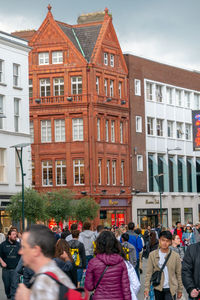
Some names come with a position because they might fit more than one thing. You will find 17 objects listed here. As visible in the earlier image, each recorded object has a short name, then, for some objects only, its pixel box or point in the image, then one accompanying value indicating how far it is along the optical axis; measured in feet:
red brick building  203.21
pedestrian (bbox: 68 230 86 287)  53.67
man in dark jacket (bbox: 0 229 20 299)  57.98
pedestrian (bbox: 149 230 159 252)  88.17
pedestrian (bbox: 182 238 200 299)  31.81
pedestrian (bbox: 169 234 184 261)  52.71
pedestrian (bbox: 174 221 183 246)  108.17
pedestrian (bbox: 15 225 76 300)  16.10
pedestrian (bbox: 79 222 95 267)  65.57
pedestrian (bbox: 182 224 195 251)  120.88
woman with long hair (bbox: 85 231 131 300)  31.71
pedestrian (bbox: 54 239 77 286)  41.24
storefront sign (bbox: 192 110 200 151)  160.35
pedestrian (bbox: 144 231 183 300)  39.68
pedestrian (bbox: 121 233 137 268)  58.75
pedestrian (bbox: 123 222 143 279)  69.97
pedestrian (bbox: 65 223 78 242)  60.86
